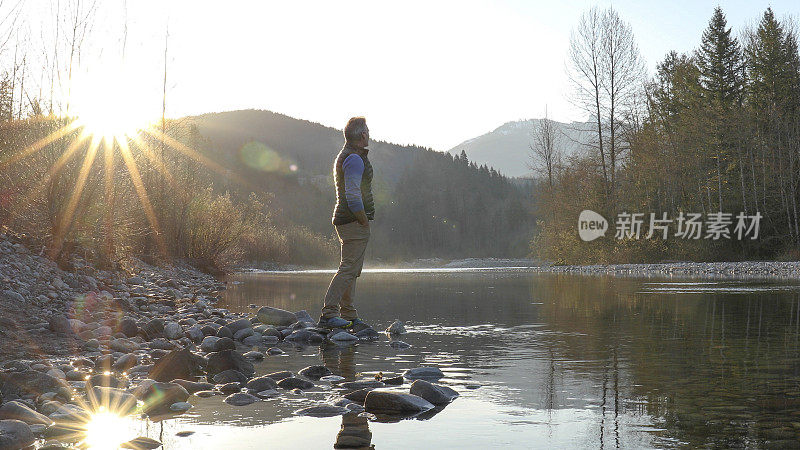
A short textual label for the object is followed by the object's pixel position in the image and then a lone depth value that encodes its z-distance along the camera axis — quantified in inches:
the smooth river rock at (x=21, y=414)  136.3
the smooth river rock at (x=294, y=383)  179.9
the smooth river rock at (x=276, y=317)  349.7
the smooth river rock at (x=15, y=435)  119.9
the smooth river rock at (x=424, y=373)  191.6
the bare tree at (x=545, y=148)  1748.3
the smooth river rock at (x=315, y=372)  197.2
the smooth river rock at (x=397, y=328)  302.4
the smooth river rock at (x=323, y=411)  146.4
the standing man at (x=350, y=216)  316.8
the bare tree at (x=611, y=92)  1444.4
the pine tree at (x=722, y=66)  1627.7
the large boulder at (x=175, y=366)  192.5
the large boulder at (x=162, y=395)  153.7
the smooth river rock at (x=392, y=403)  147.1
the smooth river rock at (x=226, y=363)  201.6
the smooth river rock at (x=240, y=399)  160.8
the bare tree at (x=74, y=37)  429.7
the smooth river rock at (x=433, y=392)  157.9
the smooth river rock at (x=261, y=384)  175.6
